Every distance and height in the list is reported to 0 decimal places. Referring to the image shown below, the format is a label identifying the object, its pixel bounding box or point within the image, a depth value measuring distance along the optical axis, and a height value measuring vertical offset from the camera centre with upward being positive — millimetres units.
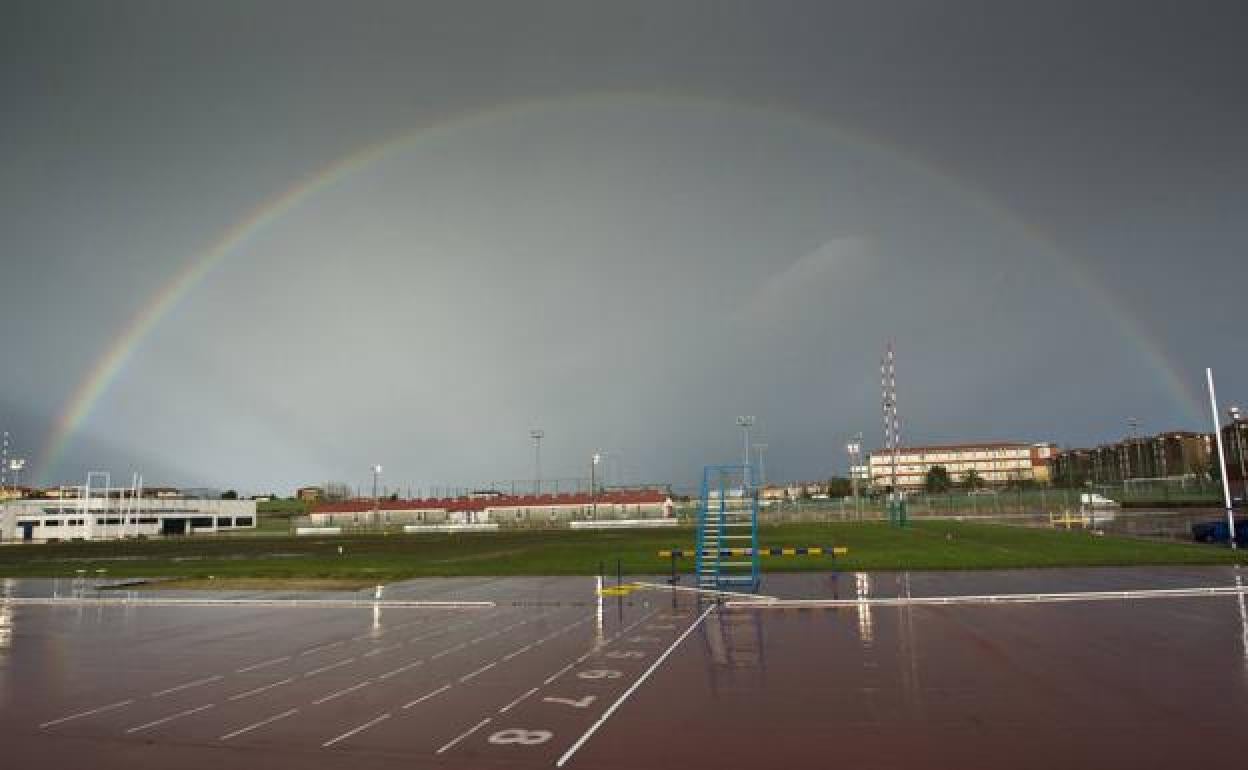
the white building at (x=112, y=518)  111062 -1393
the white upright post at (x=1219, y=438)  35719 +1640
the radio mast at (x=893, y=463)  70675 +1998
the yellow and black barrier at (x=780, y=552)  25094 -2142
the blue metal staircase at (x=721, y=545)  26375 -2144
